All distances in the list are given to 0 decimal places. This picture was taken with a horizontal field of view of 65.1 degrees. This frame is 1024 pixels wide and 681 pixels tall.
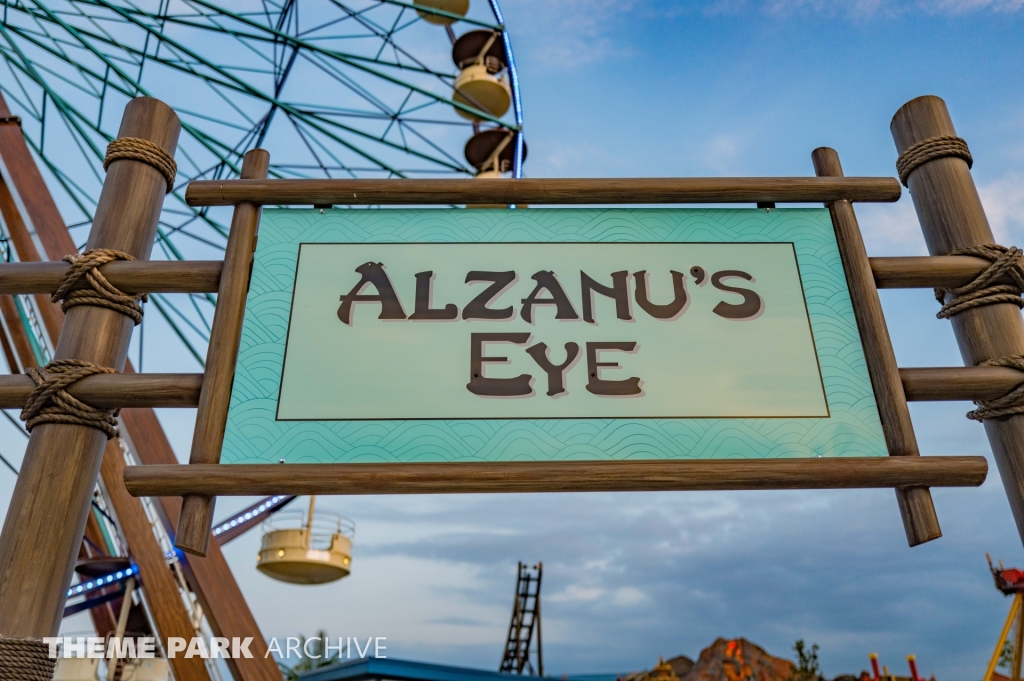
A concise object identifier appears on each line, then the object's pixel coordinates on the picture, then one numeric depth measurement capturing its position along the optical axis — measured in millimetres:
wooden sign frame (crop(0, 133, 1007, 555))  1661
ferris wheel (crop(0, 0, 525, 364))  7641
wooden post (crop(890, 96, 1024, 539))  1802
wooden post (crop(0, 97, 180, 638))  1654
